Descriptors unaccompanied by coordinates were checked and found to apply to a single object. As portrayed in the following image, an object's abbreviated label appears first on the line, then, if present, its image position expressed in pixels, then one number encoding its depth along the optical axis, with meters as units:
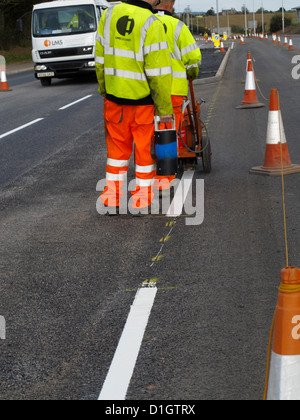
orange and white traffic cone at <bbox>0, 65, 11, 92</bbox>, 23.98
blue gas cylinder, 6.74
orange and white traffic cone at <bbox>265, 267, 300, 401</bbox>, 2.72
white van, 22.59
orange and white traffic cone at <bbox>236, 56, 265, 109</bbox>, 14.66
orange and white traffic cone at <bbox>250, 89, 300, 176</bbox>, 8.19
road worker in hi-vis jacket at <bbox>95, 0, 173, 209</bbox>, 6.37
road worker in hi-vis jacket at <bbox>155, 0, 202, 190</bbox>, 7.40
